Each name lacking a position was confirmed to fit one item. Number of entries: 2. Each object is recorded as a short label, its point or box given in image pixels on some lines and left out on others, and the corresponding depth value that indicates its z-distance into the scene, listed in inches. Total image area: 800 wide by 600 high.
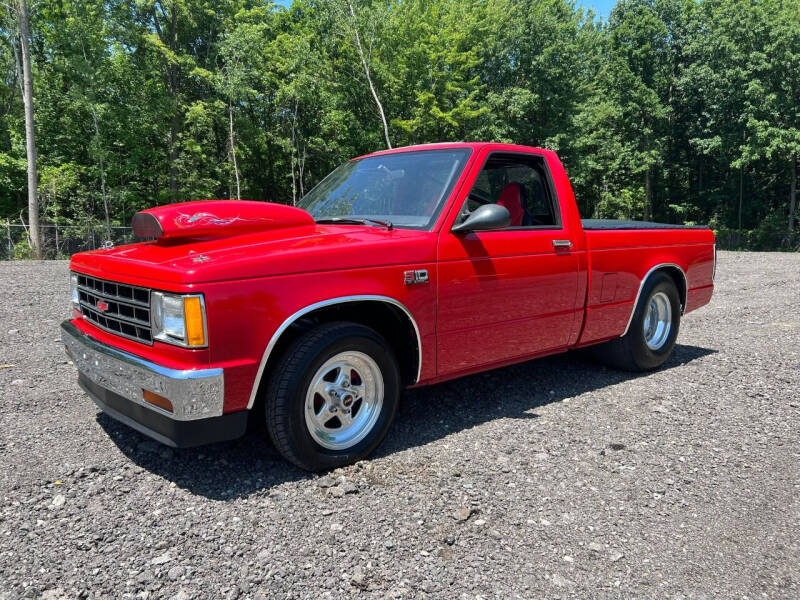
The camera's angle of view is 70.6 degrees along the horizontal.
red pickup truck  107.1
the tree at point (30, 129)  820.6
